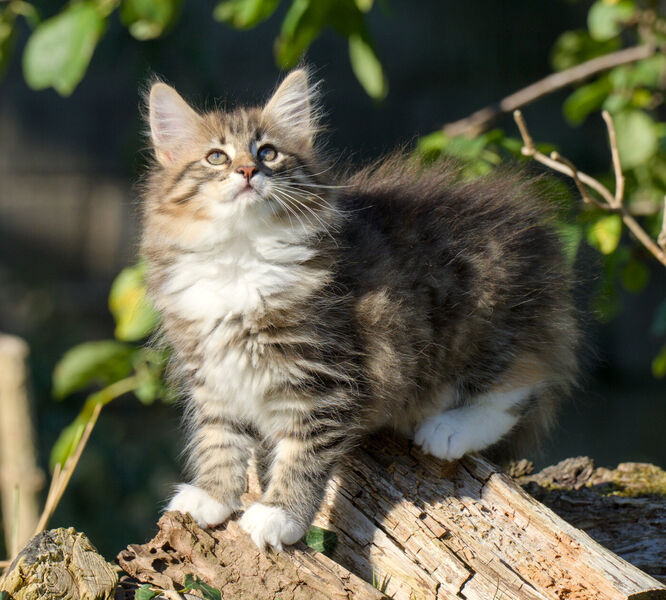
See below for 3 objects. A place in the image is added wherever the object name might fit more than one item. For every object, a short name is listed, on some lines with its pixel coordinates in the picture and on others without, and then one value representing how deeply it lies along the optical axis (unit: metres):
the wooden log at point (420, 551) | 3.91
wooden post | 6.54
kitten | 4.39
